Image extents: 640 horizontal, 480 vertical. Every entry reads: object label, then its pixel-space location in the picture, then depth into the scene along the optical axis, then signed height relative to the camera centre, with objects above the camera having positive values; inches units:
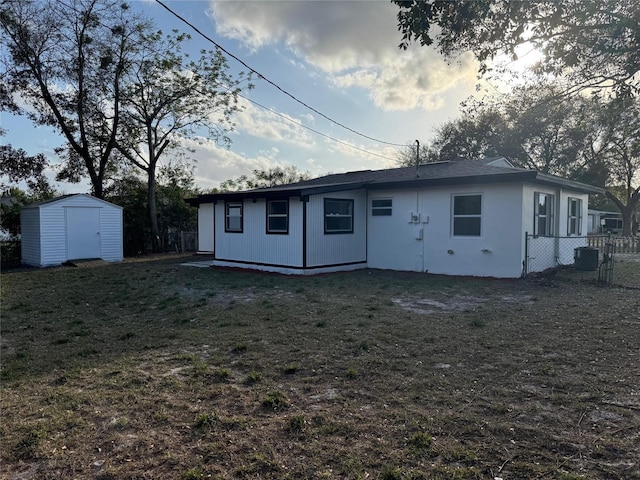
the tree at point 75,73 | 683.4 +272.6
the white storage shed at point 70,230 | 589.6 -2.1
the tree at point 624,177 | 1196.6 +169.8
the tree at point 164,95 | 800.3 +267.5
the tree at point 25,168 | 741.9 +110.0
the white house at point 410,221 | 425.4 +9.8
